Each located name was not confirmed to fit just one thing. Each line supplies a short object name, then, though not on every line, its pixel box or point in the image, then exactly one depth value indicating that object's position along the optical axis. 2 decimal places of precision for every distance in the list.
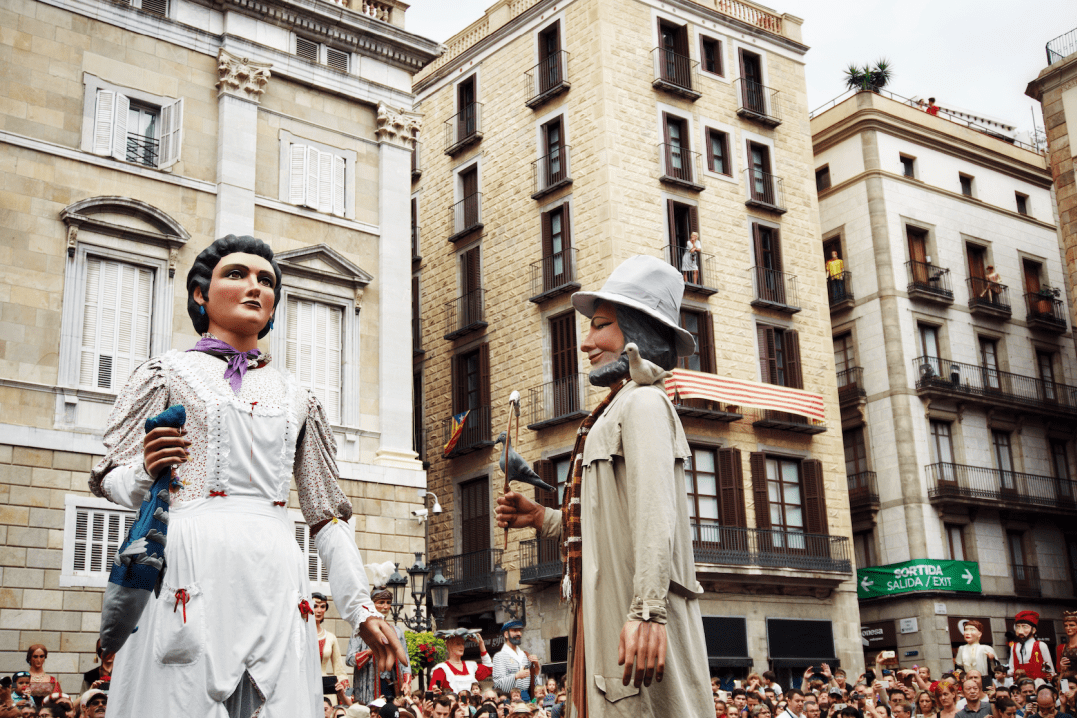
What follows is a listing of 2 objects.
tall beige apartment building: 28.36
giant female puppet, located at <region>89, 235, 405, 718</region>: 3.76
